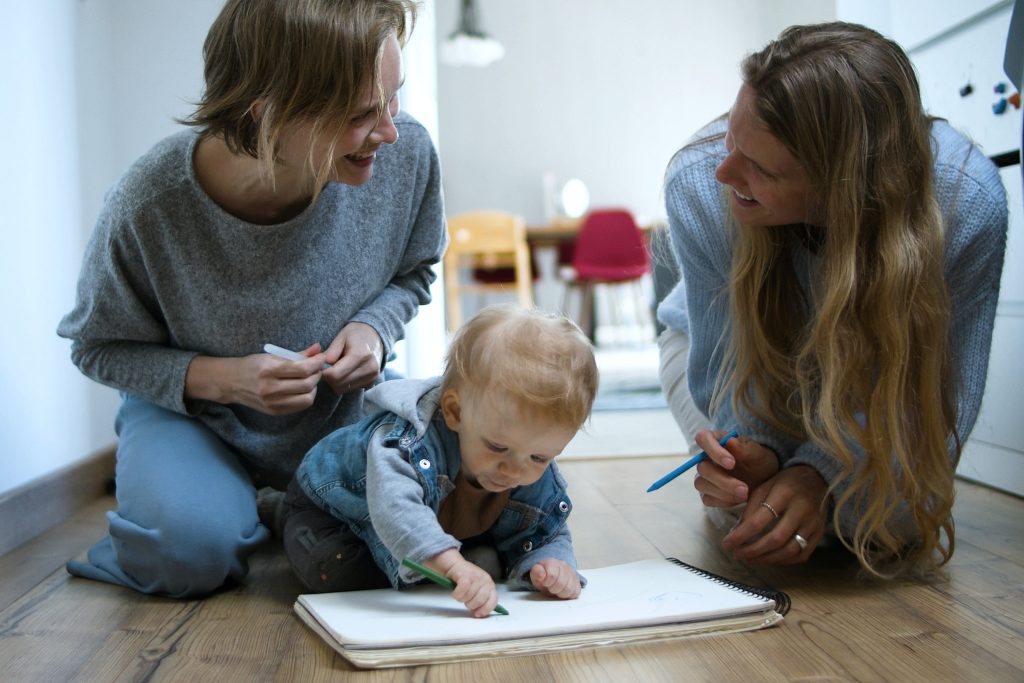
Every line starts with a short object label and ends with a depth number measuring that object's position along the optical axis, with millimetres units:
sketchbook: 961
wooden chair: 5824
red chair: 5805
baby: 1040
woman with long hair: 1108
